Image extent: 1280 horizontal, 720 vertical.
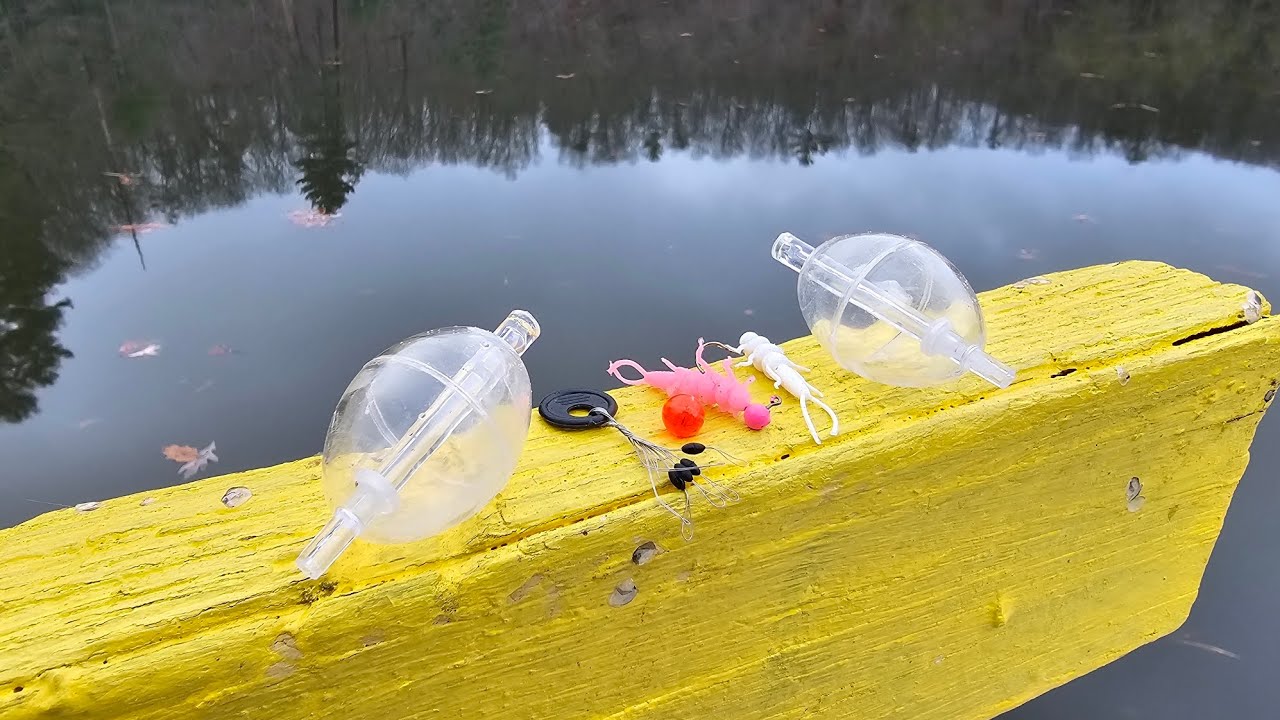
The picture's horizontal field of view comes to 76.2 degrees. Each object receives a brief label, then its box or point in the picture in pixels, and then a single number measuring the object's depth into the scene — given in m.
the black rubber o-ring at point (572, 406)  0.19
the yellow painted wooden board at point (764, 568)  0.14
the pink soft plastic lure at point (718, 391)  0.19
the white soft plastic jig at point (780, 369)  0.20
